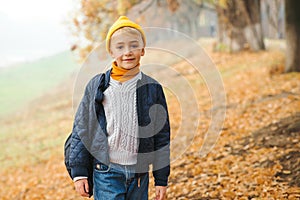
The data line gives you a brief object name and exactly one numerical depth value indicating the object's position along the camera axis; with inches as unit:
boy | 198.1
